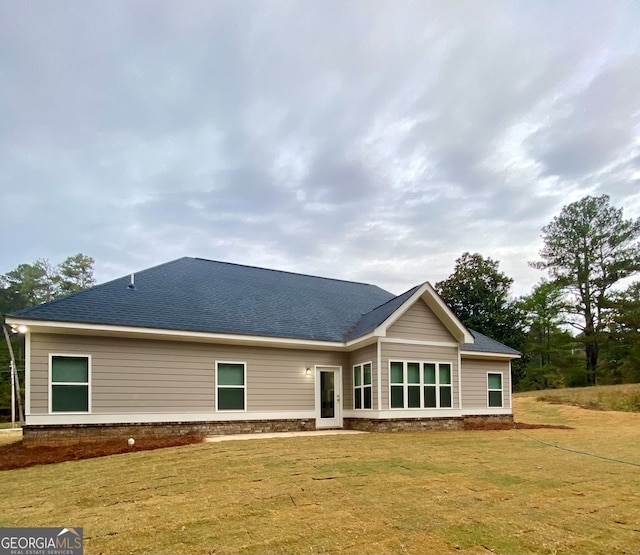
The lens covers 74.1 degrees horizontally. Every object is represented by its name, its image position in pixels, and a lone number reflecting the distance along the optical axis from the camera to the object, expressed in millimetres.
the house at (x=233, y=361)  10242
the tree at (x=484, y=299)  31875
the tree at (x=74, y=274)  48156
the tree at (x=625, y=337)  29578
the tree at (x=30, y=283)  45781
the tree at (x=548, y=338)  33406
